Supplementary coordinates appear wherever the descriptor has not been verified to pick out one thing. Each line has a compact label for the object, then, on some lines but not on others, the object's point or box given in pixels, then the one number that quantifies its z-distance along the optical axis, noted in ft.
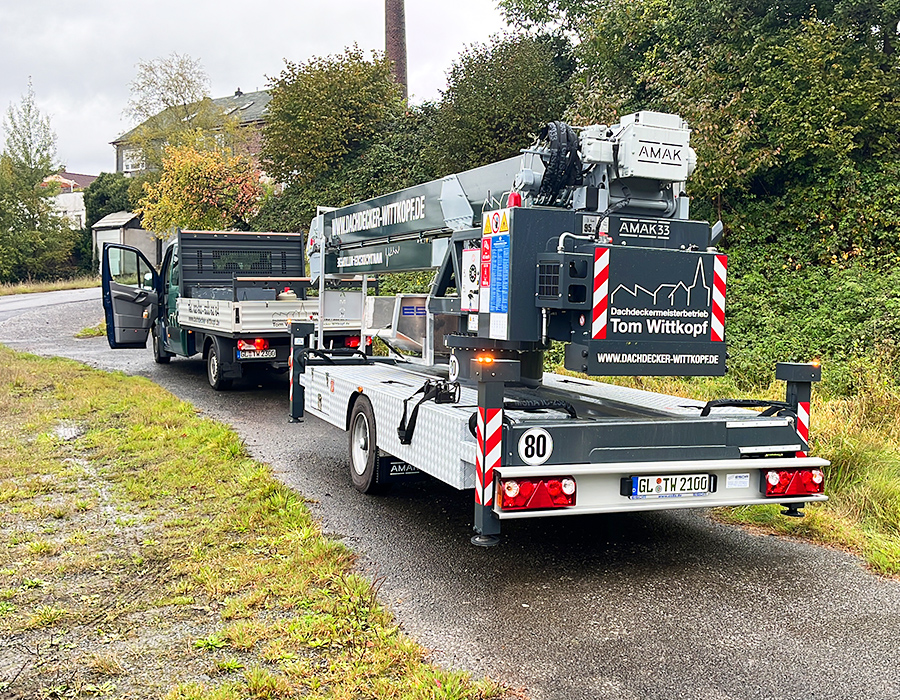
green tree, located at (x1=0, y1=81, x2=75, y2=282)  158.20
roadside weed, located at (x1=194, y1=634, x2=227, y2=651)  13.69
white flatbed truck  41.63
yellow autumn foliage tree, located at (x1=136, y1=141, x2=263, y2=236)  96.68
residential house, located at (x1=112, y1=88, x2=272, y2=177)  141.18
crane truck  16.15
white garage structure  165.37
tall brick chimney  113.19
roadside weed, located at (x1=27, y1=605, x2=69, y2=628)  14.60
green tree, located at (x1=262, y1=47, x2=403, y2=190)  83.15
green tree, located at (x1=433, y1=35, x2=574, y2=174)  62.28
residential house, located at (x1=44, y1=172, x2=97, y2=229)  207.42
